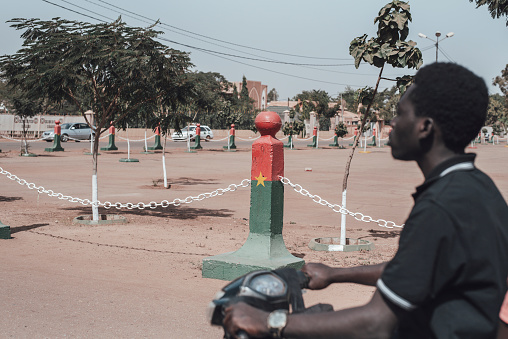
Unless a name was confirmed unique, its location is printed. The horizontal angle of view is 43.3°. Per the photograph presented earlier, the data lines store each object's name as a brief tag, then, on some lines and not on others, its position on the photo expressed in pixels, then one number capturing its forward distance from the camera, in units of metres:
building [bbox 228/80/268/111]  117.65
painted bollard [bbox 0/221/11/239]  9.16
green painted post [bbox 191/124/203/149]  40.22
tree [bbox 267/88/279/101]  154.12
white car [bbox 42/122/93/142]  45.09
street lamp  48.31
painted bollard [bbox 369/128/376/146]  57.84
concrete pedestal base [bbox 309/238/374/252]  9.10
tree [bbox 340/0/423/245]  9.52
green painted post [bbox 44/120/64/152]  32.83
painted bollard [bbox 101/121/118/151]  35.48
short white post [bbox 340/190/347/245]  9.09
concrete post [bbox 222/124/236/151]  41.87
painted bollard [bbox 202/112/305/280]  6.56
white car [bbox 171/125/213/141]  52.18
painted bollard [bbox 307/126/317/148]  48.52
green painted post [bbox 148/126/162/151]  37.41
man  1.80
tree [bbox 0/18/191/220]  11.03
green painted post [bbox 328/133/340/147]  52.03
